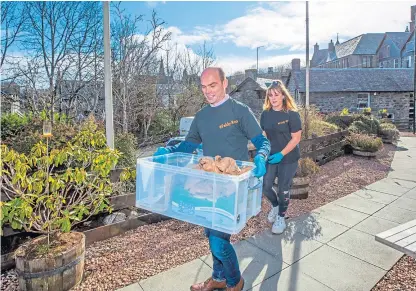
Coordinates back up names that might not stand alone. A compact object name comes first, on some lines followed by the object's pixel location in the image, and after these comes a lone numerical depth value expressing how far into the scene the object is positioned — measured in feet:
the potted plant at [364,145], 25.84
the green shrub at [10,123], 17.06
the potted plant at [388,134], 36.01
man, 6.40
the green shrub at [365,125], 33.13
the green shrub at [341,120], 37.81
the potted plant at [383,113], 63.00
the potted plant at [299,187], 15.15
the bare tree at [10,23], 20.47
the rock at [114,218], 11.99
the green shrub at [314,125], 26.55
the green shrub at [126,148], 15.55
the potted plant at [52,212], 7.34
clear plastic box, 5.23
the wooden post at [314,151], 21.89
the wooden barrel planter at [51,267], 7.25
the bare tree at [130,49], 26.21
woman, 10.87
